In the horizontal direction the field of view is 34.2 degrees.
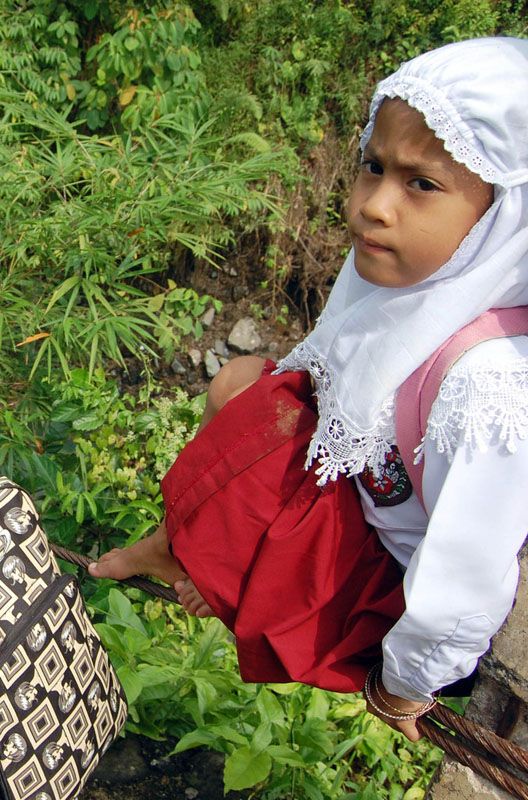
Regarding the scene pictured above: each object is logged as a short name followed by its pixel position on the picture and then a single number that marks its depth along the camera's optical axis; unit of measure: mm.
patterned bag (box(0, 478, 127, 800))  1429
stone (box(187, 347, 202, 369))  4188
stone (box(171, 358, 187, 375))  4129
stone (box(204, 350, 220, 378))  4191
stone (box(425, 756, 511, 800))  1500
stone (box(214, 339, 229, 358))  4301
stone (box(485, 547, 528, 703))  1412
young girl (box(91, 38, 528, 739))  1263
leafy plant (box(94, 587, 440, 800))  2059
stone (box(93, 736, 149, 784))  2117
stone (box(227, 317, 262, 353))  4348
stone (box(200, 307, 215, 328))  4324
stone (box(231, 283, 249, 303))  4484
